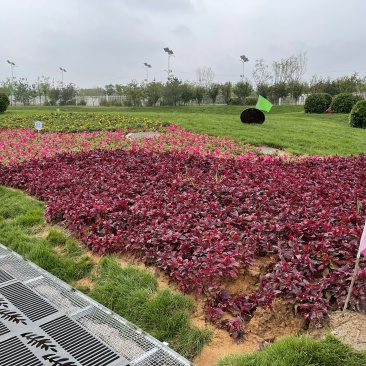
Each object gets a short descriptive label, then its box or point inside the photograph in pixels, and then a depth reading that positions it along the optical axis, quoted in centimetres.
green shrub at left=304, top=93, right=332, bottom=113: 2091
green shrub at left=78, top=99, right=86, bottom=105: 3594
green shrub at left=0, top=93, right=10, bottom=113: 1823
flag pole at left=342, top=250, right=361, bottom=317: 207
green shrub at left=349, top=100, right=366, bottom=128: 1448
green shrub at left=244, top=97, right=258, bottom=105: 3100
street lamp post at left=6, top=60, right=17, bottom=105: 4014
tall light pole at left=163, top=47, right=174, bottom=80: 3213
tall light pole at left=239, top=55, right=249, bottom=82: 3155
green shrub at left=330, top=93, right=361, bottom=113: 2002
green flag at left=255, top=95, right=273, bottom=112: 1022
